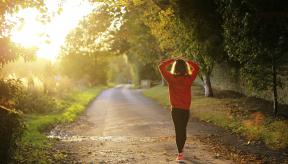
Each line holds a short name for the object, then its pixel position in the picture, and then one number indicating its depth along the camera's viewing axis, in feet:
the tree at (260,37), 49.34
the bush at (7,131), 27.77
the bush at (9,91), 29.07
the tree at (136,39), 133.90
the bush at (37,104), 66.95
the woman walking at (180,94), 31.42
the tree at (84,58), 174.16
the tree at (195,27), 77.10
